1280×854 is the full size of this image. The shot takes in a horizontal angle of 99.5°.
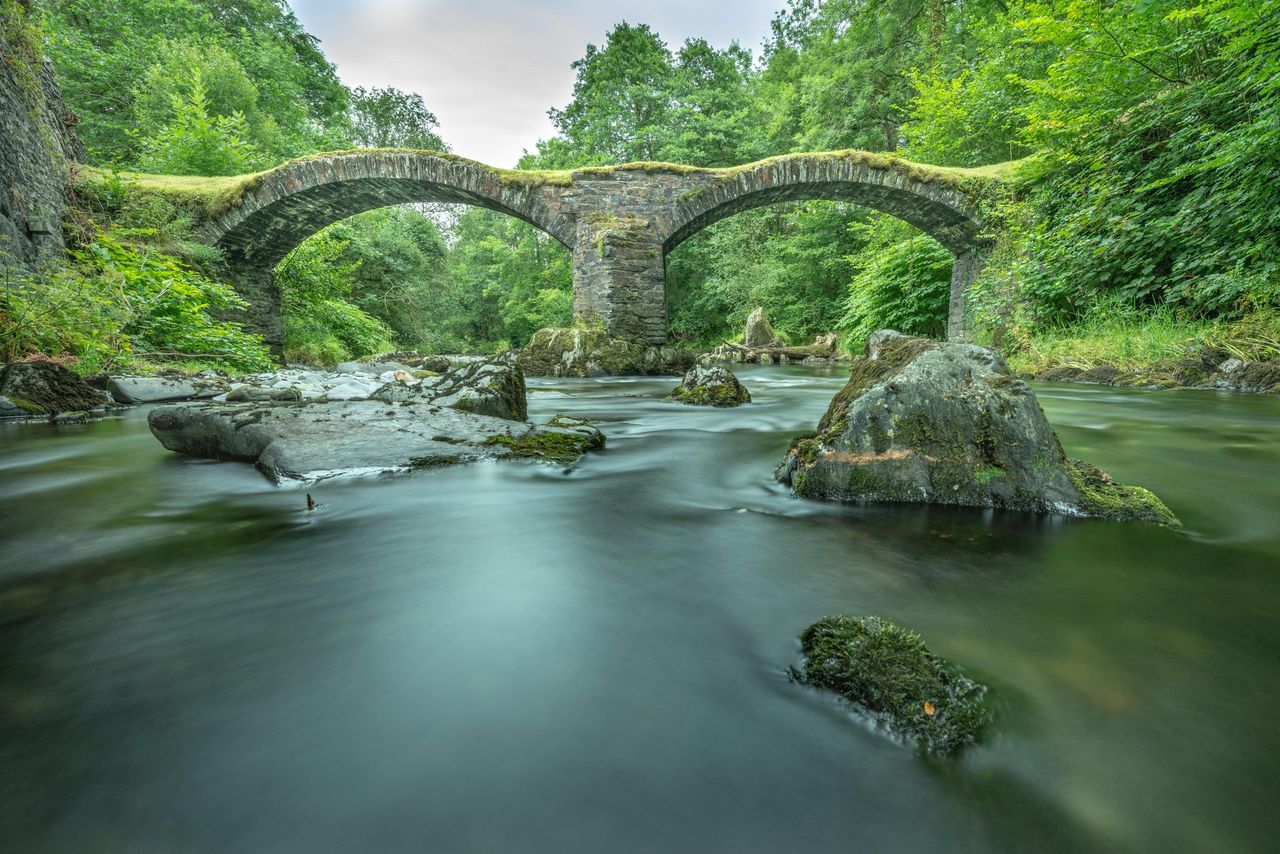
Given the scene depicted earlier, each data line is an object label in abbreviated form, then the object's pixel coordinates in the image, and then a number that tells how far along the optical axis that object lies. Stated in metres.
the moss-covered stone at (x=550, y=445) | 2.84
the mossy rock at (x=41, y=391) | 4.20
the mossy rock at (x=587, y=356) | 11.06
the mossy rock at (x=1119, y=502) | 1.79
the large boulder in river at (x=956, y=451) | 1.86
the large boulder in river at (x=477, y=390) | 3.67
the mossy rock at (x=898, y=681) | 0.82
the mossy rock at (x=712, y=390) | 5.55
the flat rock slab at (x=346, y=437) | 2.52
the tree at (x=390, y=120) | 30.45
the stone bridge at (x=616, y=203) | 10.59
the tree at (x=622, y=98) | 23.20
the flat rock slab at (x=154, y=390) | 4.98
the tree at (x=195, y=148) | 11.65
